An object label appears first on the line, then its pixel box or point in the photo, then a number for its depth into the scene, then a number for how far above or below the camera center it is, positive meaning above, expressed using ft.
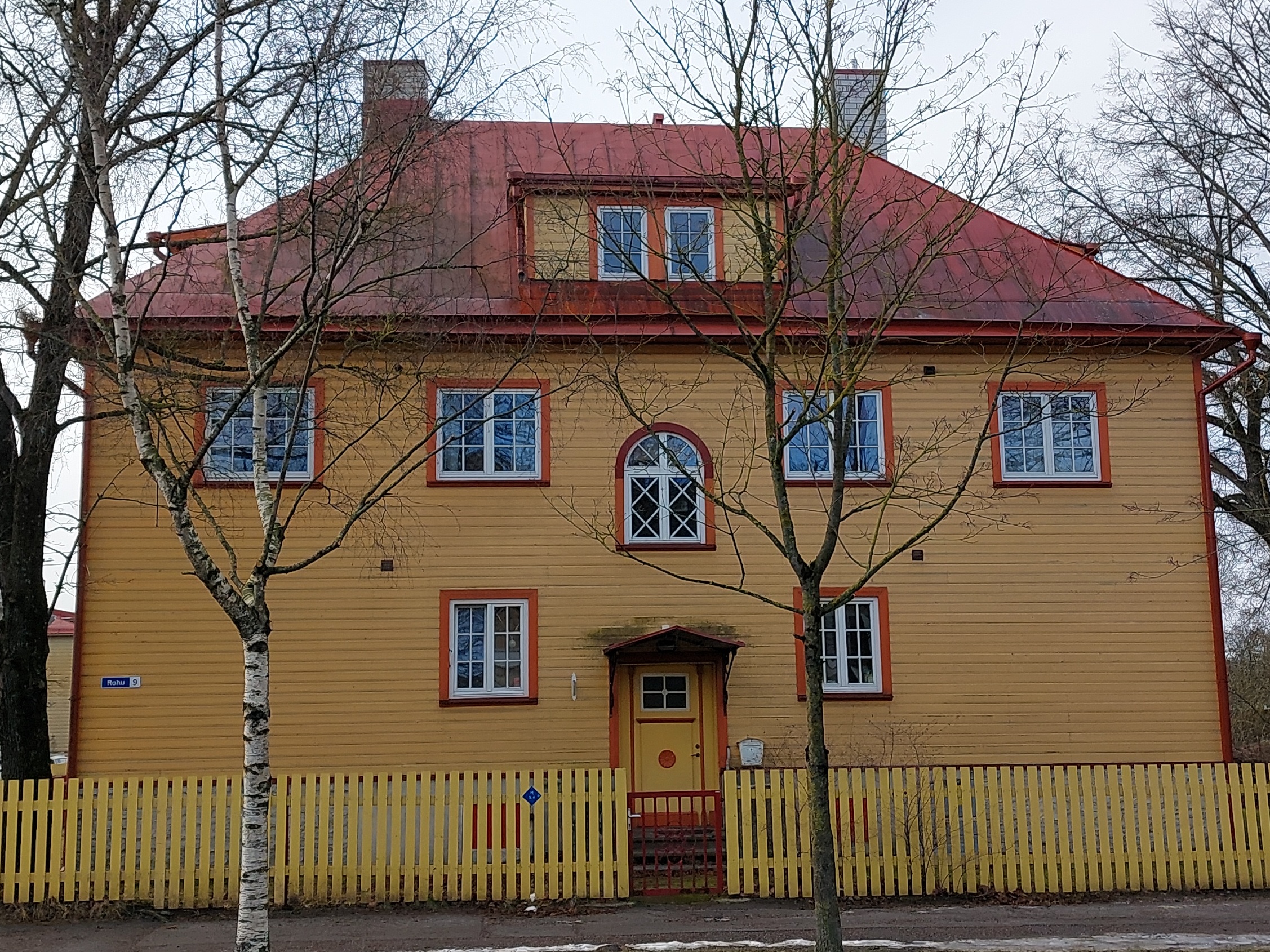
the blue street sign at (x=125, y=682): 47.26 +0.64
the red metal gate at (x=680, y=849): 39.01 -5.36
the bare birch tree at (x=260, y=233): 28.14 +13.23
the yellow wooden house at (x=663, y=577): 48.03 +4.51
